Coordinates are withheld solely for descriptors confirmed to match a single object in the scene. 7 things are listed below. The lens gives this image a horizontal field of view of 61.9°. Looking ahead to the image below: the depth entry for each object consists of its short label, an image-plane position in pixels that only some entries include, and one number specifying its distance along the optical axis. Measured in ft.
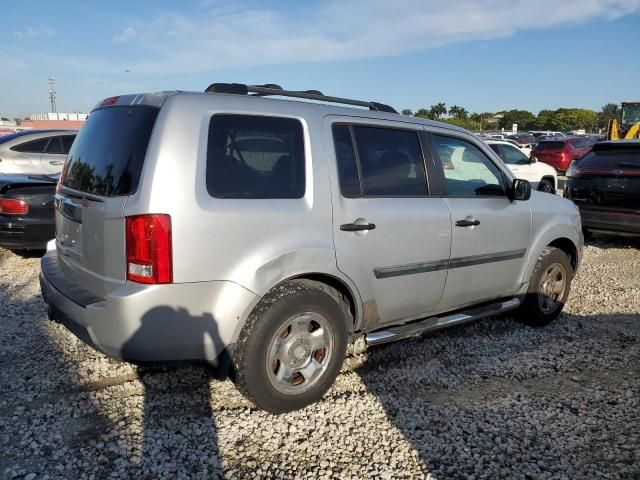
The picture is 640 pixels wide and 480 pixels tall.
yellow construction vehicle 72.62
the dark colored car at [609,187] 24.34
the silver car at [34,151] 29.53
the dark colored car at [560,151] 67.36
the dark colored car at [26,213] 20.56
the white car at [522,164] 40.32
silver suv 9.09
